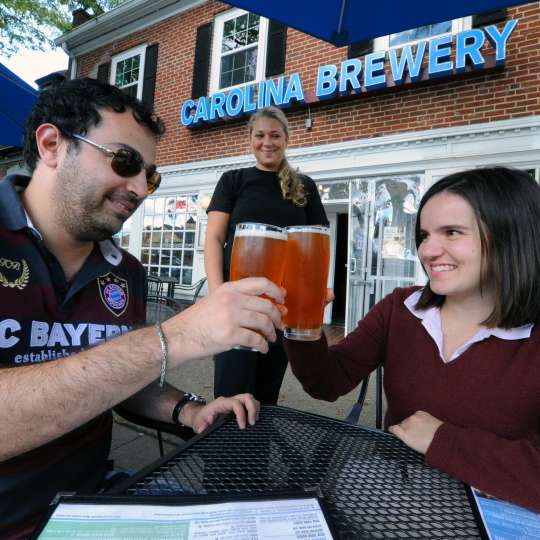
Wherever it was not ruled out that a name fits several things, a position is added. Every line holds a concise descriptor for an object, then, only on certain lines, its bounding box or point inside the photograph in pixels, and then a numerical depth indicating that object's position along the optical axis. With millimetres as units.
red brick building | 5016
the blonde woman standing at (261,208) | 2016
